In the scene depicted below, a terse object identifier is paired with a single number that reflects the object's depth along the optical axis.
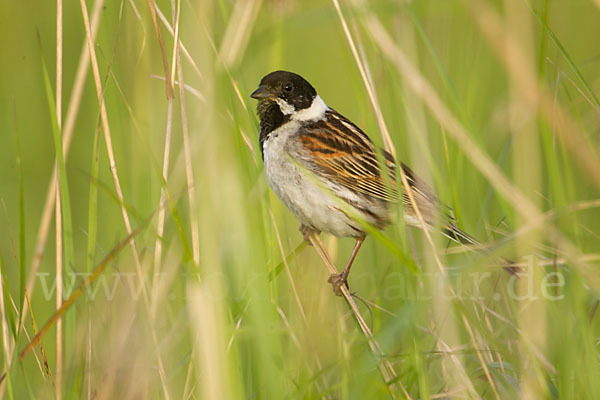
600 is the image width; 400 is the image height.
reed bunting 6.75
